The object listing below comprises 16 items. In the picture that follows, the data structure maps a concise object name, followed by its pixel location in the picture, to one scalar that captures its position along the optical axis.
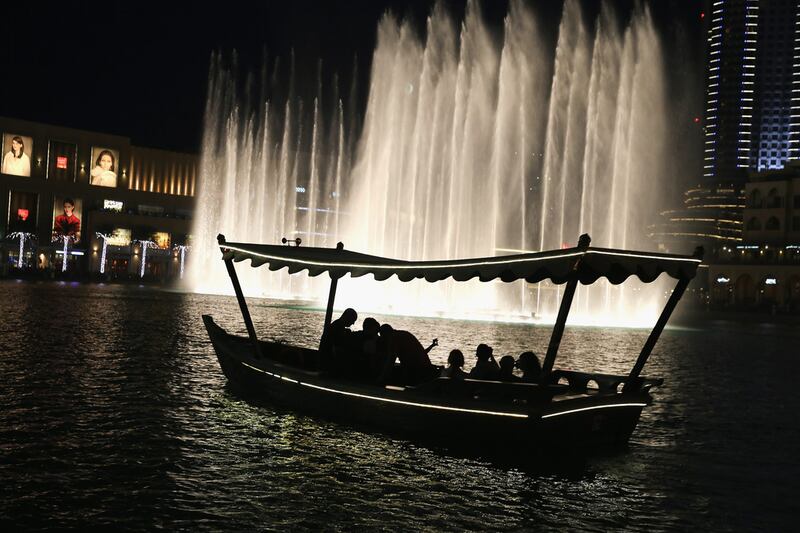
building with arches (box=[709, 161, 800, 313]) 88.12
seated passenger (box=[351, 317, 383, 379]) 14.01
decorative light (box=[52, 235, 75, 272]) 98.75
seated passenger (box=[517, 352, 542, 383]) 12.96
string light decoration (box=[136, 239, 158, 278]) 106.00
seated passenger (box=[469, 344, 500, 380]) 12.81
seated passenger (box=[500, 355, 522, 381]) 12.80
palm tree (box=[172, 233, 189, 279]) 110.98
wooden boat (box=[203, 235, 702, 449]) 11.37
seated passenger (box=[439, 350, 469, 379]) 12.94
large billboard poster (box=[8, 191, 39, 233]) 101.44
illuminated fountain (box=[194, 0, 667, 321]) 45.19
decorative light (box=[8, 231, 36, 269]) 95.38
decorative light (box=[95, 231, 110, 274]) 101.95
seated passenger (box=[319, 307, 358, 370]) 14.42
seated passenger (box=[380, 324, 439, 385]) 13.27
